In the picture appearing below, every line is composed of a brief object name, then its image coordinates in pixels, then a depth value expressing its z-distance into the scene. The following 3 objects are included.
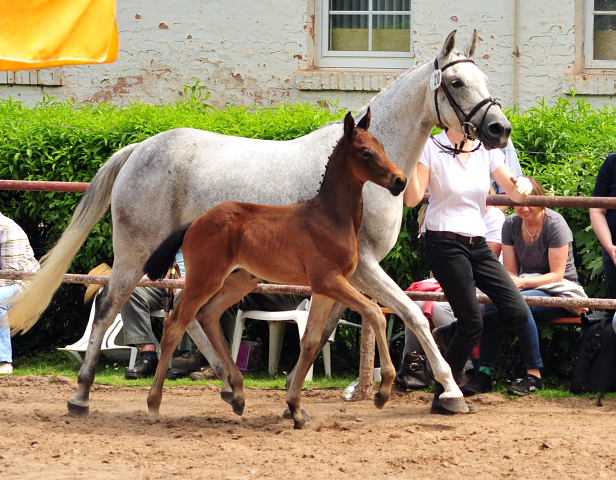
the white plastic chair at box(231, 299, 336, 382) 12.32
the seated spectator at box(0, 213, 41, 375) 12.56
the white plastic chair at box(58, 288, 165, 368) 12.93
